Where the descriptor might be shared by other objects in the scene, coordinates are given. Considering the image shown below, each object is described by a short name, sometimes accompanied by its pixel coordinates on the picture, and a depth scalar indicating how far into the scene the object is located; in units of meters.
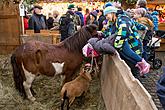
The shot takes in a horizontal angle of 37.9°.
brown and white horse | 4.62
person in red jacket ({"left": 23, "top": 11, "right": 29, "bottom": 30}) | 8.08
